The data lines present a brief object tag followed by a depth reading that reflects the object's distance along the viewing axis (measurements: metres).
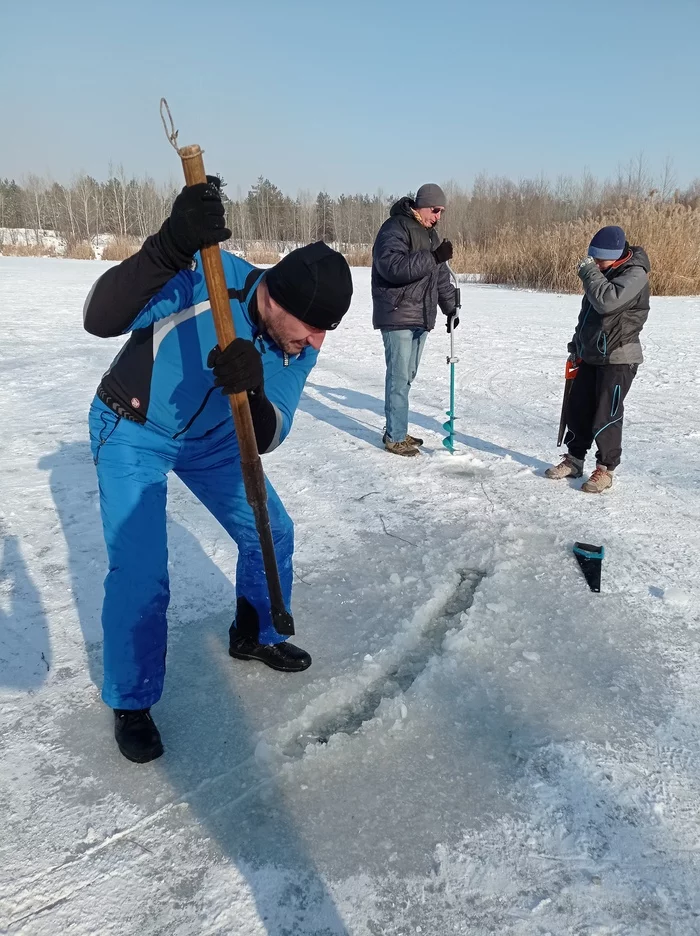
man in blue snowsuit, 2.03
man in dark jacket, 4.79
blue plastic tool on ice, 3.32
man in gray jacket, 4.13
